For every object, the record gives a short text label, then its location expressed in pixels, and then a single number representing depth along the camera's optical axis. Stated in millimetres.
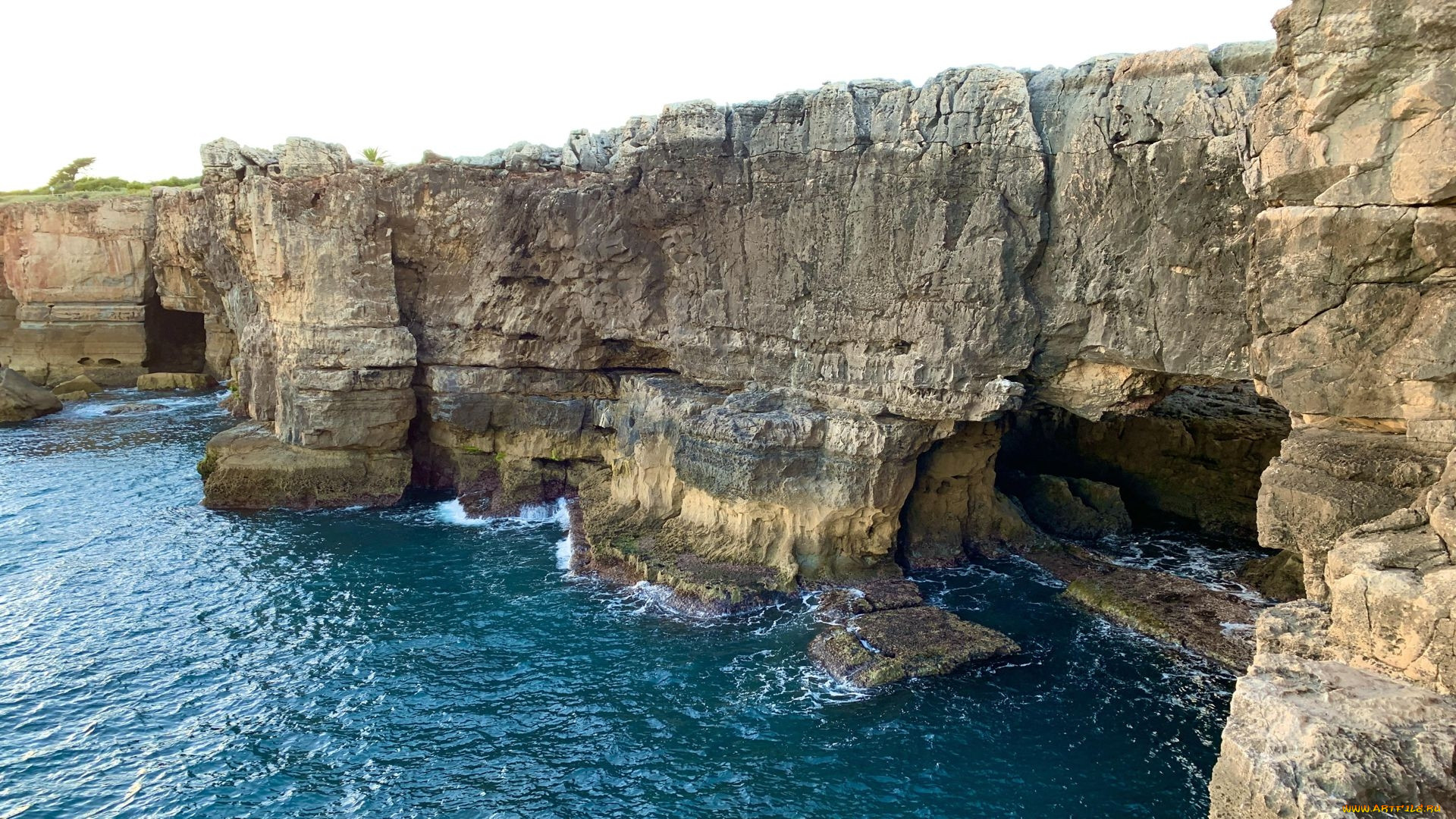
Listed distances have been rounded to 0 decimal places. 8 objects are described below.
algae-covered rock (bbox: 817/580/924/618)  22328
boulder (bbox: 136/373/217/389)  52812
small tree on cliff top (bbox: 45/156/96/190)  67375
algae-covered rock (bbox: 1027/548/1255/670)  19906
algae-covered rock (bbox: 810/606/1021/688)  19297
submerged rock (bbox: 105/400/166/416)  46000
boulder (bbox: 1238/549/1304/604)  22234
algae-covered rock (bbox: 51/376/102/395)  49875
